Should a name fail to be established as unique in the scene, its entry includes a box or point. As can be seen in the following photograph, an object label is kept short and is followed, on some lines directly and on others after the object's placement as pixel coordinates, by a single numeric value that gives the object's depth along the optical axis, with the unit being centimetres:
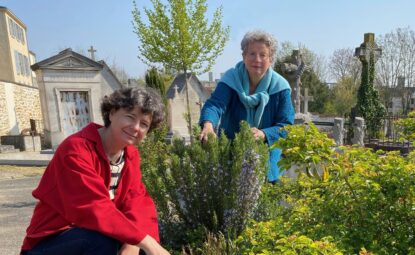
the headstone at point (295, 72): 1005
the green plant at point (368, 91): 1204
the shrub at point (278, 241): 111
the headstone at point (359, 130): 909
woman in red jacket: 156
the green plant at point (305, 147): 151
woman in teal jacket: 229
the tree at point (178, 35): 1050
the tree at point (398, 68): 2606
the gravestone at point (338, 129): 812
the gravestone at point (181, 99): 1755
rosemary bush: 233
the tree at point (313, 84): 2636
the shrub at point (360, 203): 150
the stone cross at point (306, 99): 1398
